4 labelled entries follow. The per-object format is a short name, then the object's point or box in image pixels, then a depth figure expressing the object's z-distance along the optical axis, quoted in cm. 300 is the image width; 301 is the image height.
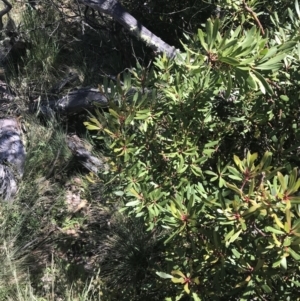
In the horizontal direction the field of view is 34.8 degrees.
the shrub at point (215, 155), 147
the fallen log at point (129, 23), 389
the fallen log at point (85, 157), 381
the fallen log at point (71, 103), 409
